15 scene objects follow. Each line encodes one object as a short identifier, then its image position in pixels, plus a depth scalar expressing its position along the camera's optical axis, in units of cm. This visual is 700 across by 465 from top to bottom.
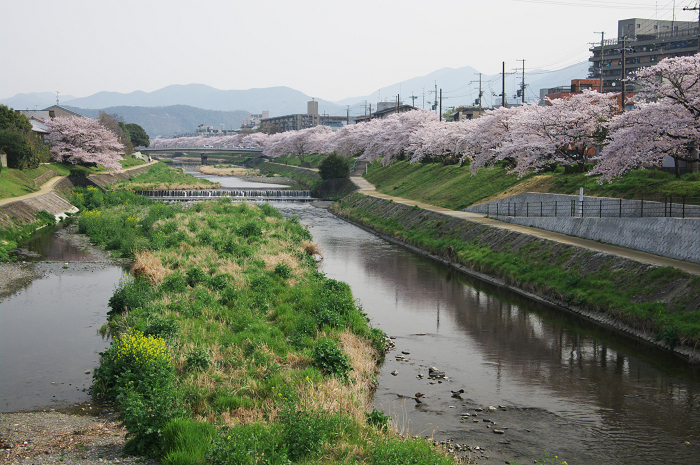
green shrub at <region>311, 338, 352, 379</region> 1311
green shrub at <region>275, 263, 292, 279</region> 2238
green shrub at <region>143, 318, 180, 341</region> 1438
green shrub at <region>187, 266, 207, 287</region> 2053
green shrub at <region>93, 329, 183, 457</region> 944
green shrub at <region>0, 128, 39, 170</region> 4688
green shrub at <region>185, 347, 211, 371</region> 1288
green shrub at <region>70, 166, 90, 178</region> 5774
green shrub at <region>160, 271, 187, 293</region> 1936
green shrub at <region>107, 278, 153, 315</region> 1803
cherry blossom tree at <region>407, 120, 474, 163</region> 5309
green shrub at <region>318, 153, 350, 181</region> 7000
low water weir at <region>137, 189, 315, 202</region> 6212
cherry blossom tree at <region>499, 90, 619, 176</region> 3241
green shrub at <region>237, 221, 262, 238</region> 3114
